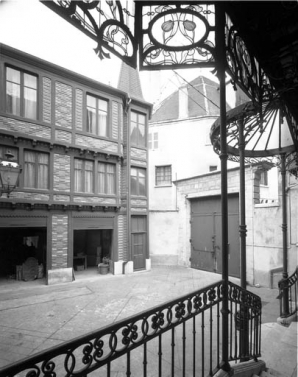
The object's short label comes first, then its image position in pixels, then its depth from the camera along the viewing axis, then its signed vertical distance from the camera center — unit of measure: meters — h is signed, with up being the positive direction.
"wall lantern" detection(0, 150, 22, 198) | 6.72 +0.86
